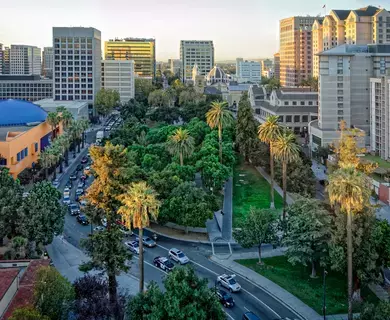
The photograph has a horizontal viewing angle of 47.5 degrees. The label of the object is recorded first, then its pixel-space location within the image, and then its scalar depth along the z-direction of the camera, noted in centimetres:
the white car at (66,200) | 7669
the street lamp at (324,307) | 4112
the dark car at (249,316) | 3894
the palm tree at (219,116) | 9094
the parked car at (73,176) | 9306
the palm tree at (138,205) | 3972
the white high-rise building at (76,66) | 19262
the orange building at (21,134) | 8819
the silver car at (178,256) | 5312
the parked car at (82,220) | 6644
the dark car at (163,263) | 5138
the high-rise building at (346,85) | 10925
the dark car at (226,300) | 4309
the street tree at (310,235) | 4697
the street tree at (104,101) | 18138
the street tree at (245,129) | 9550
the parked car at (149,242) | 5814
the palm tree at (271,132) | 7156
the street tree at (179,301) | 3155
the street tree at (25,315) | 2939
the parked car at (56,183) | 8849
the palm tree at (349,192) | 3800
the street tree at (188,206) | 5947
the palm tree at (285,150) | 6494
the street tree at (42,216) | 5203
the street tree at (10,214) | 5312
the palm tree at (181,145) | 8144
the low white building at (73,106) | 15362
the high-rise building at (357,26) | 16862
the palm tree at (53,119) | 10661
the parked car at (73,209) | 7125
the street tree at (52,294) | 3459
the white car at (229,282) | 4609
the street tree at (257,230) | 5228
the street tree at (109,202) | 4206
